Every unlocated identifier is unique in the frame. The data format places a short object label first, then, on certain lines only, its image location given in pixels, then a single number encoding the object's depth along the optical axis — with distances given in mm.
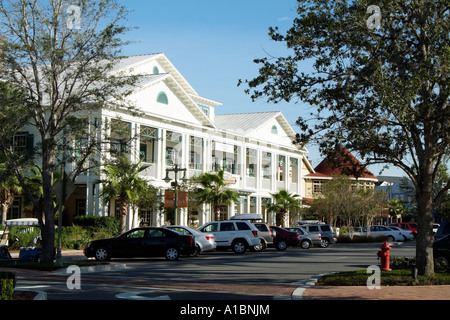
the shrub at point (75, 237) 32531
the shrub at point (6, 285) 9711
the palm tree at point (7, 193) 34256
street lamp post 32806
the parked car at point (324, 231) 40031
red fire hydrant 16973
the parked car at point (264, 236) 33406
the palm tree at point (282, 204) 50562
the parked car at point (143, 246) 24828
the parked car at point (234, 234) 30781
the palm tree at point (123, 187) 34312
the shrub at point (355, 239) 46562
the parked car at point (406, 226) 56719
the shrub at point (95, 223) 36500
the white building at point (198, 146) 41969
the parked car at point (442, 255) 18414
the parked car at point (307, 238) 37716
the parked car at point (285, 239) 35312
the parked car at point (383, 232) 50250
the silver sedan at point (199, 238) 27984
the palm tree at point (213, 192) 41531
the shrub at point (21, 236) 29375
